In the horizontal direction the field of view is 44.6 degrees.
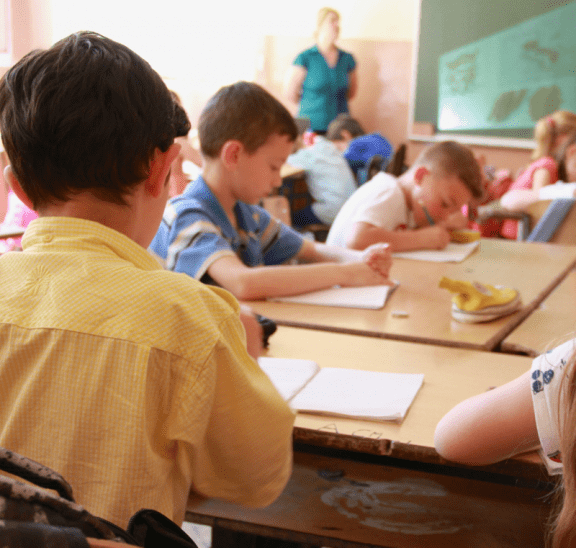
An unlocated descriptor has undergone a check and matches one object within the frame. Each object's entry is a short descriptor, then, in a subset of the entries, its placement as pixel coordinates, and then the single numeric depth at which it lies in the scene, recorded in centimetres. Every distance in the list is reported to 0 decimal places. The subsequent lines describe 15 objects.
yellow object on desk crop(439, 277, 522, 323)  162
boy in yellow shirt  68
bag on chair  41
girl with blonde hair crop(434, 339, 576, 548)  77
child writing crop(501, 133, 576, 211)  334
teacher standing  598
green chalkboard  562
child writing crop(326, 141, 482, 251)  241
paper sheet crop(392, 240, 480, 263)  230
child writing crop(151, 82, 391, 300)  174
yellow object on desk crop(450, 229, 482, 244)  260
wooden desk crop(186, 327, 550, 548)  104
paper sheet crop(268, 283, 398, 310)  174
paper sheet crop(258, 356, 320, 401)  118
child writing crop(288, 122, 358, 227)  400
